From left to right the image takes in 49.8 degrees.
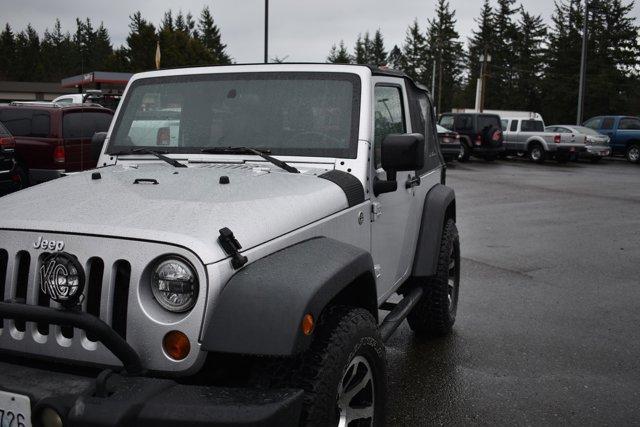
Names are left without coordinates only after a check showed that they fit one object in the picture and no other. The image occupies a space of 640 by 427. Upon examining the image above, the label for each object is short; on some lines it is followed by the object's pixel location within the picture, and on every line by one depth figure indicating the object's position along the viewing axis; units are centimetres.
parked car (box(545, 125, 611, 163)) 2642
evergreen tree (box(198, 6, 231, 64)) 10919
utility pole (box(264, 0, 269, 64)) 2483
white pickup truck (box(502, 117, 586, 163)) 2631
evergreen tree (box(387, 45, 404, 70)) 10423
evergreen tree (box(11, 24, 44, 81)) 10944
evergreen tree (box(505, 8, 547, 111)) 7169
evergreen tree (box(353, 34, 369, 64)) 11669
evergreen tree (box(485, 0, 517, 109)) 7775
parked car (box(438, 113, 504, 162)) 2641
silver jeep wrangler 227
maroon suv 1166
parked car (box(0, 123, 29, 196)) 1034
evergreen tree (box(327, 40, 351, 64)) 10933
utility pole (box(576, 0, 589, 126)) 3028
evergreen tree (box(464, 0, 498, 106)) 8450
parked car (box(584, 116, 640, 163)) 2719
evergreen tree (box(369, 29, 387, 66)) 11681
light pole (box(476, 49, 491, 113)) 5425
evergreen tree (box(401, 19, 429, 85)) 10162
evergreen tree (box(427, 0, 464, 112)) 9656
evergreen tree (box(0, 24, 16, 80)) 10944
